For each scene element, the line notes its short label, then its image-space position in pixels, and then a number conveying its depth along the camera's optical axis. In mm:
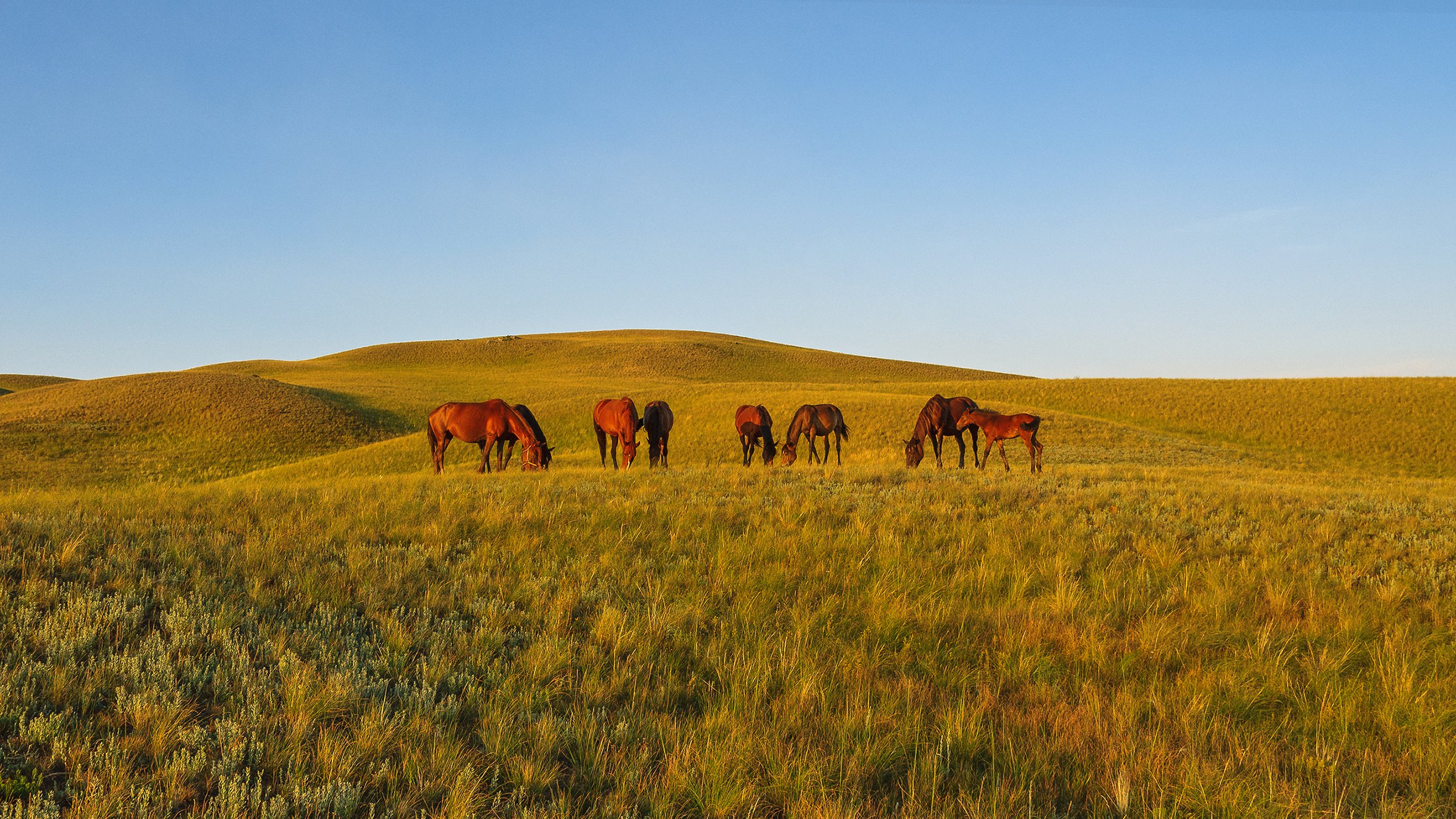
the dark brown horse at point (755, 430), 22016
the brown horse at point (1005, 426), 18938
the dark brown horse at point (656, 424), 21000
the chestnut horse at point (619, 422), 19406
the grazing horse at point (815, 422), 23219
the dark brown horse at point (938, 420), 20688
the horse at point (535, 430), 17703
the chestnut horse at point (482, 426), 17812
